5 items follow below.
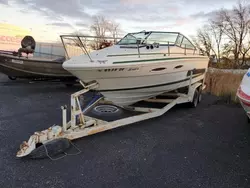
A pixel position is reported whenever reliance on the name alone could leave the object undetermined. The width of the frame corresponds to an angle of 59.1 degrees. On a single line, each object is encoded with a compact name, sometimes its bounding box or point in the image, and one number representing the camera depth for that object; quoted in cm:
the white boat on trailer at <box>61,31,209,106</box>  347
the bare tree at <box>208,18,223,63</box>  3569
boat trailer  277
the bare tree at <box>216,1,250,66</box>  3225
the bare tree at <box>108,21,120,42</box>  2966
